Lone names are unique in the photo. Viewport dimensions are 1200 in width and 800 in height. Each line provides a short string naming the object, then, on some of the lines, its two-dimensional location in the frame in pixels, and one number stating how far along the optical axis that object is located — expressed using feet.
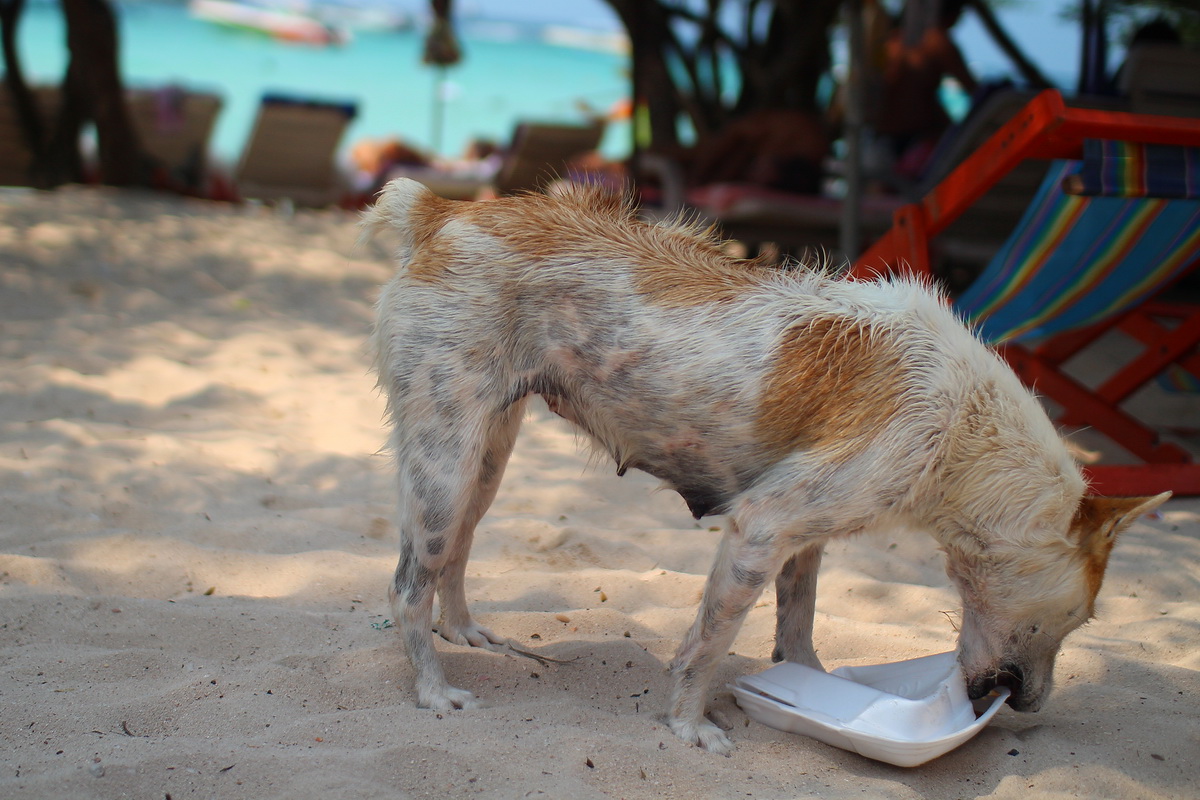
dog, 8.10
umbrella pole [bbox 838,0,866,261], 21.58
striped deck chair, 11.24
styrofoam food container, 8.11
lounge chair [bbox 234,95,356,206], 39.65
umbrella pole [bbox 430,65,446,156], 46.78
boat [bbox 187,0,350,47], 146.41
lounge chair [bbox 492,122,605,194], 40.37
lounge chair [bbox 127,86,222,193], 40.16
